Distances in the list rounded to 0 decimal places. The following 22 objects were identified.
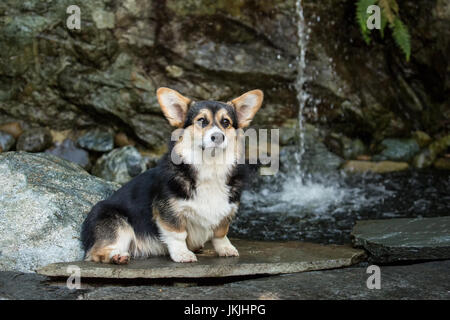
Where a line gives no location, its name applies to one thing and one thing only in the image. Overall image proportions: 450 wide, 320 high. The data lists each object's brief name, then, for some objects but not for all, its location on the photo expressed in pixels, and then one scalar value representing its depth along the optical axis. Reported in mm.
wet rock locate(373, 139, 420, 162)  7961
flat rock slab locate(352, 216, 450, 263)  3742
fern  7363
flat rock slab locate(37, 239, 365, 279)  3254
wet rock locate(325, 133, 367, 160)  8047
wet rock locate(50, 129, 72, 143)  7387
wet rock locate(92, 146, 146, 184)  6801
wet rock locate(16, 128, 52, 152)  7133
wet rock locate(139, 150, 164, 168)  7195
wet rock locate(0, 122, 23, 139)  7230
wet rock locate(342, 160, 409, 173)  7531
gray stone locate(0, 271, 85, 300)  2957
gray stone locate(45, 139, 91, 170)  7246
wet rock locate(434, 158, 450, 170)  7723
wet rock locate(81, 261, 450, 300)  2912
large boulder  3613
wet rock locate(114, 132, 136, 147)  7523
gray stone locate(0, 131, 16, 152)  7047
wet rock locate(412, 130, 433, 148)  8195
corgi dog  3455
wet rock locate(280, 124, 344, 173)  7723
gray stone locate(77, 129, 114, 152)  7301
